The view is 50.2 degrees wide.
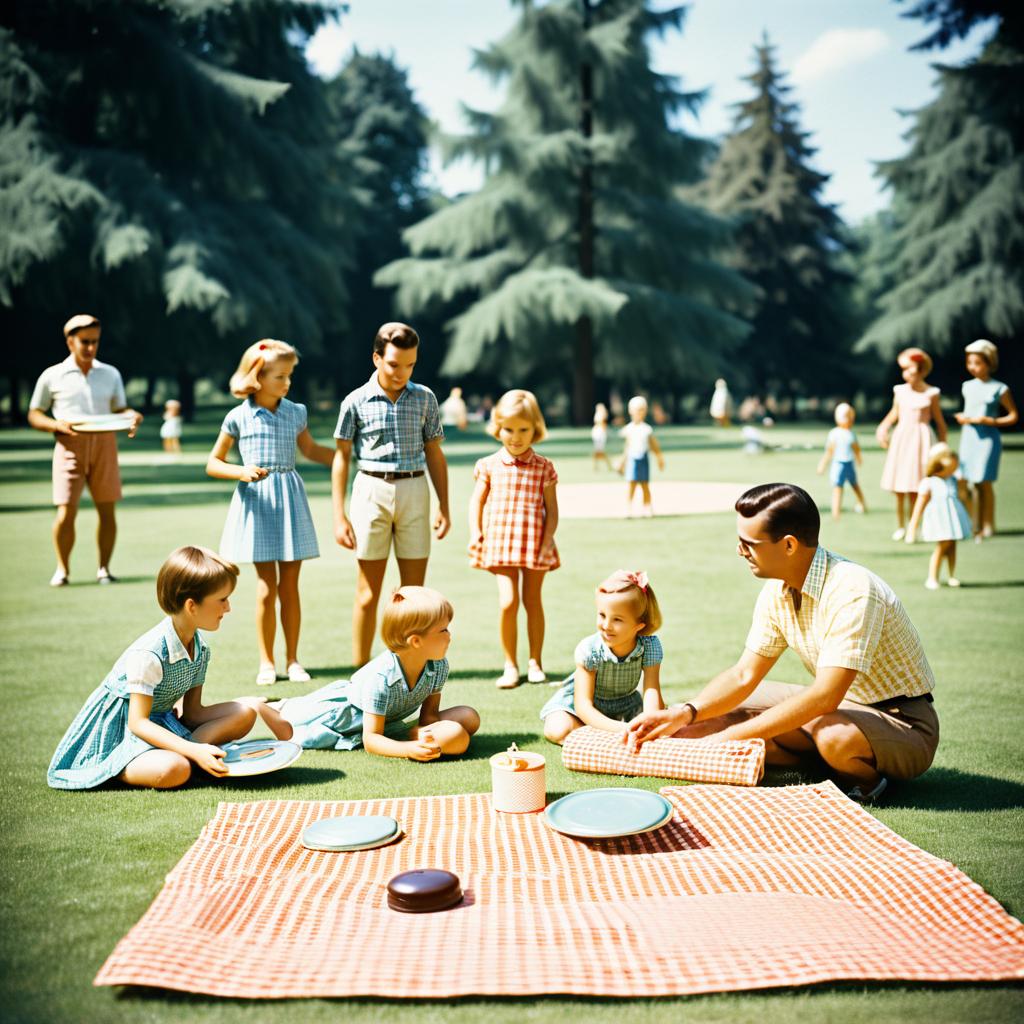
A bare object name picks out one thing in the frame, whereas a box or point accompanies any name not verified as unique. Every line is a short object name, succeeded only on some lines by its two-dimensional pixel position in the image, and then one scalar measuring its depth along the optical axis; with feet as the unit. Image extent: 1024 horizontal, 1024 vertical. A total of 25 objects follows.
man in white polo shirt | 29.96
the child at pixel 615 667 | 15.21
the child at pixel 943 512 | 29.17
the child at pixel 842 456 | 45.32
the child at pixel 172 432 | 96.24
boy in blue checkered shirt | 20.51
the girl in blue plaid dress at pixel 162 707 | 14.03
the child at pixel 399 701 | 14.94
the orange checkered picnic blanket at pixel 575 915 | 9.11
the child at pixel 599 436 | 70.59
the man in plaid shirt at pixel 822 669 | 12.91
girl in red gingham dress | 20.40
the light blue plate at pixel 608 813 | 11.80
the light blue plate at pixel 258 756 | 14.19
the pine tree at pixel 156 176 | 81.82
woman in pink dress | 38.19
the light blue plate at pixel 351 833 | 11.87
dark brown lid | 10.18
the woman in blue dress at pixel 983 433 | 37.91
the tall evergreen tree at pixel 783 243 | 174.60
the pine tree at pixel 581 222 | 126.82
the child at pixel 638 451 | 46.32
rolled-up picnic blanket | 14.08
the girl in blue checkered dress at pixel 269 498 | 20.31
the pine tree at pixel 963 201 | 106.73
